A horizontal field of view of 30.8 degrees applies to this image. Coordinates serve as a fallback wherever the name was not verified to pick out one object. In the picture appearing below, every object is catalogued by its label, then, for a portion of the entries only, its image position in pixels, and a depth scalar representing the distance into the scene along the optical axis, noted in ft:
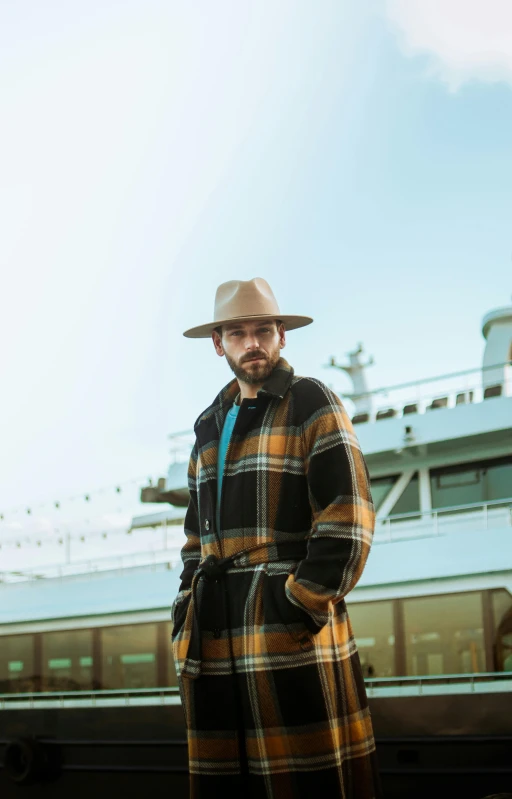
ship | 14.89
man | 7.32
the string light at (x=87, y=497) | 23.84
